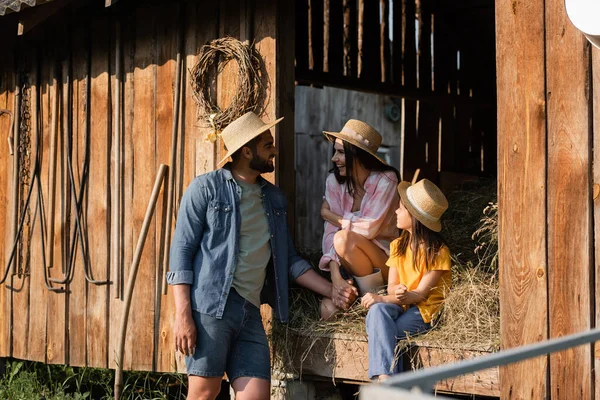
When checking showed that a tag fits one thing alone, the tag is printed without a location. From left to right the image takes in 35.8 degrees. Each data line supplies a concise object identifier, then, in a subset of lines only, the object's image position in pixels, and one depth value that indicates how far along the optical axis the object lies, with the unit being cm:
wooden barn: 418
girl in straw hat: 485
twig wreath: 571
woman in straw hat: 546
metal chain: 722
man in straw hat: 484
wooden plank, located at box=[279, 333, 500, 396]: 471
